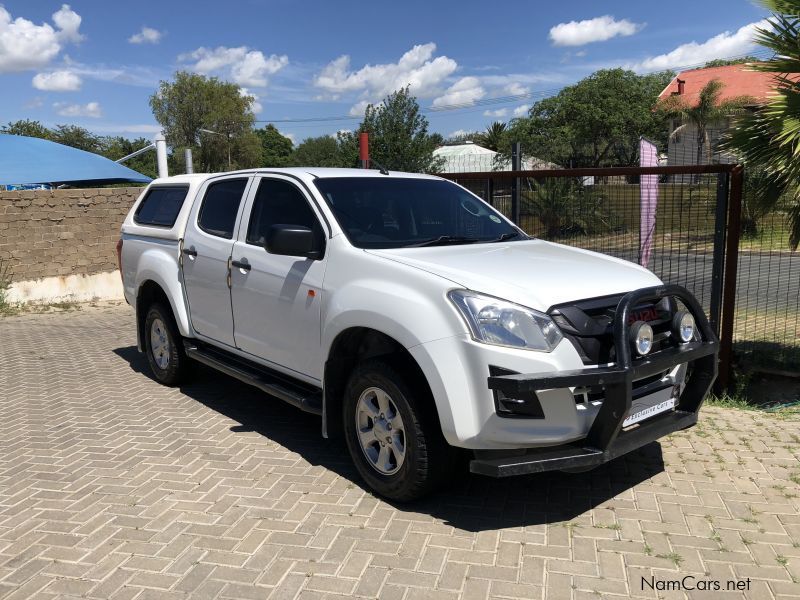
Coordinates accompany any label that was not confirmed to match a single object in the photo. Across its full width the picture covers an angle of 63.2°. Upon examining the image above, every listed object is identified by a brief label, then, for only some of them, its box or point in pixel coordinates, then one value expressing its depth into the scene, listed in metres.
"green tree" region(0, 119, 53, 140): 57.34
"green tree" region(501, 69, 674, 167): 48.72
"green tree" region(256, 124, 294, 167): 105.31
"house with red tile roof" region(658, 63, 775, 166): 37.74
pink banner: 5.91
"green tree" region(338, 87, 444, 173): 20.77
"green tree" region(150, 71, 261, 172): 56.06
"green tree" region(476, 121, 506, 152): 83.04
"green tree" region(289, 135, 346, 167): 84.56
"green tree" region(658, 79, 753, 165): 26.05
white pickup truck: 3.22
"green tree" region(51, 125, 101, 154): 62.53
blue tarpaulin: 14.66
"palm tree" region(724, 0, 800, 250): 5.59
